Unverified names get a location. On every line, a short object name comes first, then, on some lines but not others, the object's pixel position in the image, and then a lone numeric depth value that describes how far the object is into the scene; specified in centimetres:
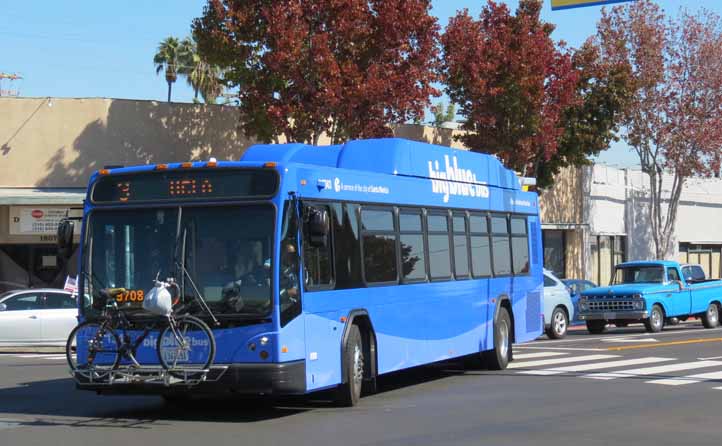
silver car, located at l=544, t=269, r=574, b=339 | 2744
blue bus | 1220
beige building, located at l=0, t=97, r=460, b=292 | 3055
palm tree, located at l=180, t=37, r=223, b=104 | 6550
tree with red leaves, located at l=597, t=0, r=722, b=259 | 4016
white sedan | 2470
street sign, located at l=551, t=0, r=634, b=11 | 1323
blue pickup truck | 2862
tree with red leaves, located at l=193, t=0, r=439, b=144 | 2680
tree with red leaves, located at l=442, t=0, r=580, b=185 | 3259
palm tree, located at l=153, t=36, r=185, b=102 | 6928
